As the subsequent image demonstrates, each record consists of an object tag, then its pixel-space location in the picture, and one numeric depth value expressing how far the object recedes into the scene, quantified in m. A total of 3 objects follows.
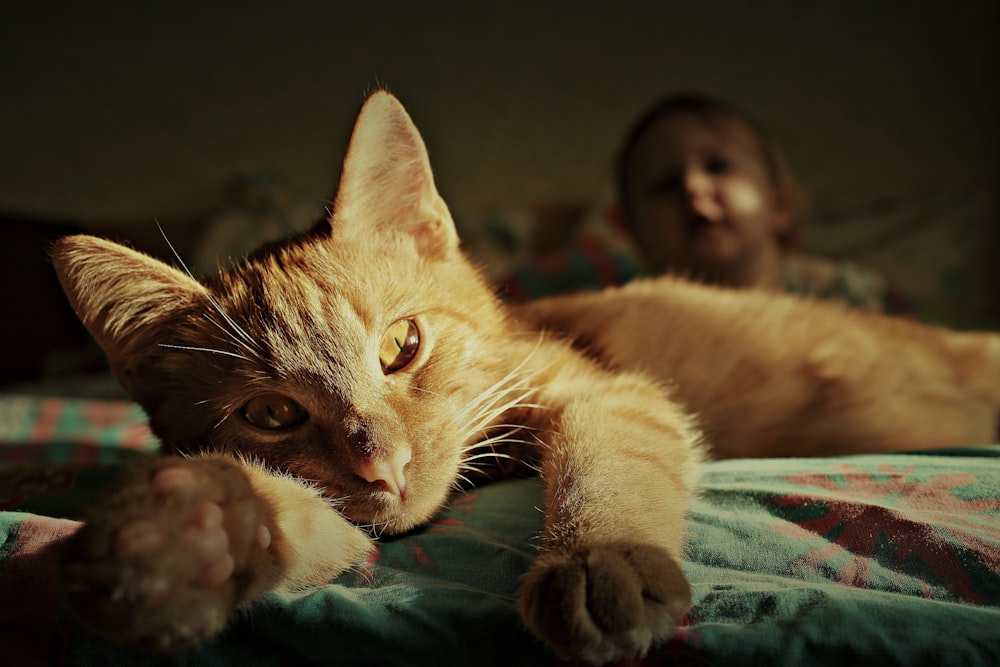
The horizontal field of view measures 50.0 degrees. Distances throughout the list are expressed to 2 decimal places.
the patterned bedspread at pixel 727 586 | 0.28
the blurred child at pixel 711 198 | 0.63
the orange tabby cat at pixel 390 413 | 0.29
